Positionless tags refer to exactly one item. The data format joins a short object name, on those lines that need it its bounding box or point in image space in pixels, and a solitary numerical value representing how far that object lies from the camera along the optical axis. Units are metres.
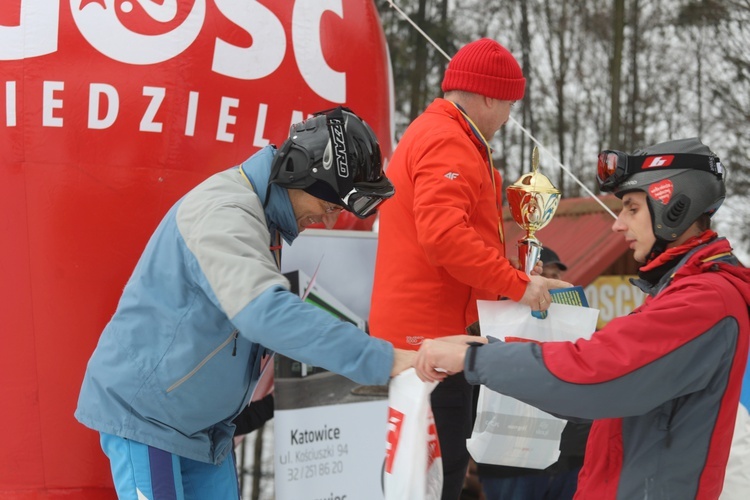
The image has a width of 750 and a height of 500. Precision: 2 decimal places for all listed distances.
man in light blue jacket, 2.44
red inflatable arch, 3.77
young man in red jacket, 2.13
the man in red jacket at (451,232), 3.21
